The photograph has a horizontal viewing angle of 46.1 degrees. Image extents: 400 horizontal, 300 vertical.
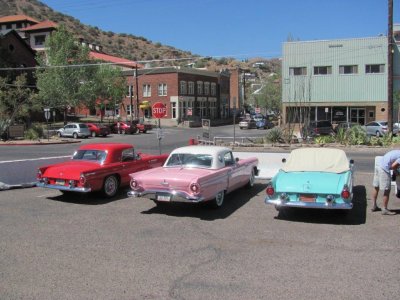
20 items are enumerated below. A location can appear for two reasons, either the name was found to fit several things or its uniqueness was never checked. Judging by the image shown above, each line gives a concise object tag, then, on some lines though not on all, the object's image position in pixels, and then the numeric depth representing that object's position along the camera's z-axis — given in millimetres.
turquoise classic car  8844
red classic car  10945
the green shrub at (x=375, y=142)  25188
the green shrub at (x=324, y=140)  26391
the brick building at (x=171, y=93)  74312
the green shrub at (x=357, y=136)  25531
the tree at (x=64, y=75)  55219
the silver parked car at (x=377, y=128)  35466
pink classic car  9375
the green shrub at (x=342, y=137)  26000
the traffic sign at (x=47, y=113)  41438
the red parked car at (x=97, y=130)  47500
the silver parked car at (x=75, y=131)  44906
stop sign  18797
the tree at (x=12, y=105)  39062
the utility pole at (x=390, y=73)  27891
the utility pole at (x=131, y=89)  75400
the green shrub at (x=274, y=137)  27016
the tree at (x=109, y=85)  60375
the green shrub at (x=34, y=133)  39906
